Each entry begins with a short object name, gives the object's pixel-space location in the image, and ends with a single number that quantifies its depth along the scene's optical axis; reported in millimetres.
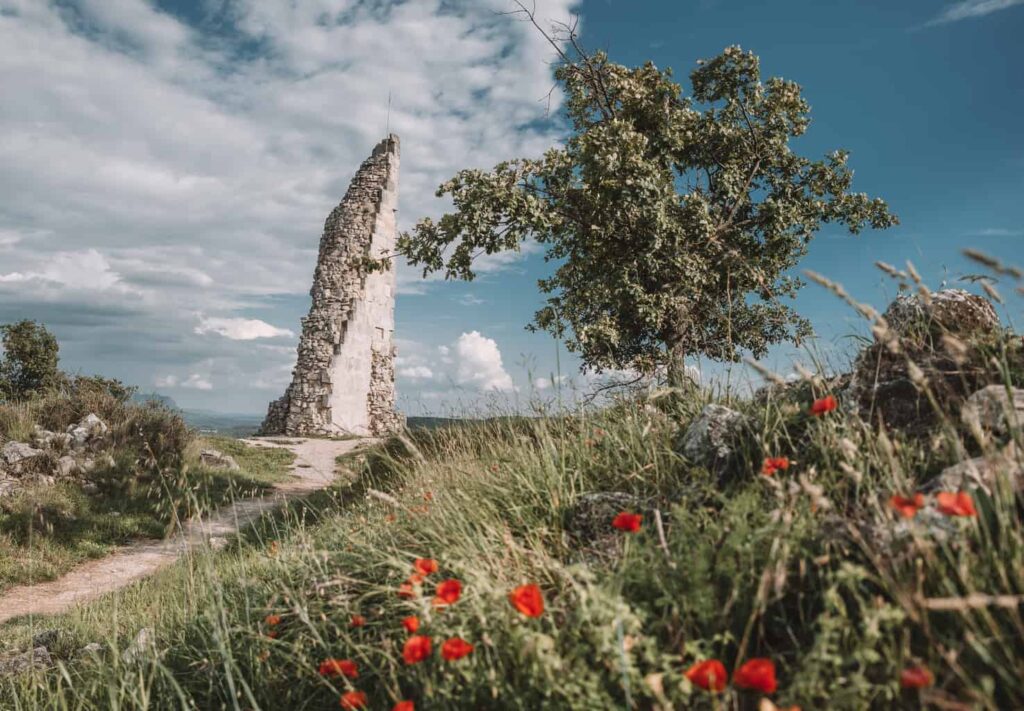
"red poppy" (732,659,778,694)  1635
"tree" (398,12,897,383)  11555
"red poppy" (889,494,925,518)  1712
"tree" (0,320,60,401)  25891
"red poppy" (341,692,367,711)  2177
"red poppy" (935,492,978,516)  1687
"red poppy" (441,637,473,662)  1905
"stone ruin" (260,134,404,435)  23656
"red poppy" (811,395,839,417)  2662
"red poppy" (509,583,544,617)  1930
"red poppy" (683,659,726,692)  1704
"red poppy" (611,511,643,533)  2211
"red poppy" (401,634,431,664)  1999
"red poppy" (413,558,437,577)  2395
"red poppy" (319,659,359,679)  2336
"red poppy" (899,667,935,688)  1485
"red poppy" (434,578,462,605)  2125
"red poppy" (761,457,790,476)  2477
